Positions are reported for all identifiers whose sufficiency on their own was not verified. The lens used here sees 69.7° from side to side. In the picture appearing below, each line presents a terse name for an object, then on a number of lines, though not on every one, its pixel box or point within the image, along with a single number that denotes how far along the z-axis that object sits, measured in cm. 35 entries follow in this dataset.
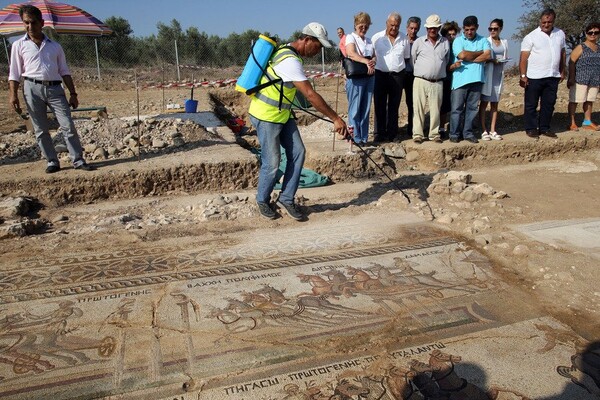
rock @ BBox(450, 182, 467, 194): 464
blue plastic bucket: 922
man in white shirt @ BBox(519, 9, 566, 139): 600
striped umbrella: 803
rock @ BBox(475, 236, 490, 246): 350
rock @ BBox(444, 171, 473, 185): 478
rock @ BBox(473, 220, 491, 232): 377
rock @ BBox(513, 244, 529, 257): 328
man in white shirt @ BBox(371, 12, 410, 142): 601
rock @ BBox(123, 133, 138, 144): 630
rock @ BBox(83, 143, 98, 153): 592
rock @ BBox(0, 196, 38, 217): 427
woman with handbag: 575
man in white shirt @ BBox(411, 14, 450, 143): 574
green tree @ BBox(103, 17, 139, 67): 2159
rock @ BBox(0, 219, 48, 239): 368
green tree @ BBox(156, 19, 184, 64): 2517
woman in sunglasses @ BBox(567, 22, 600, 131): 630
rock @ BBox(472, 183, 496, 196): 450
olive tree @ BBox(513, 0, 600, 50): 1523
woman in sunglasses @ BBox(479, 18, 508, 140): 603
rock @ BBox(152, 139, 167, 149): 622
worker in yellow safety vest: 349
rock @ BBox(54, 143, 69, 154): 598
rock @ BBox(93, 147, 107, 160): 578
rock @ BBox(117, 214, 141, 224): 420
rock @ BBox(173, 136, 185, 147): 632
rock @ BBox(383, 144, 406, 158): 616
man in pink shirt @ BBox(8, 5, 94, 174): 459
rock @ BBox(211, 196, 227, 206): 445
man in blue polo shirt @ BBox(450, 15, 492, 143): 578
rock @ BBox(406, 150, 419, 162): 619
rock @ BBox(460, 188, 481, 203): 445
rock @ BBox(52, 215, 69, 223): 436
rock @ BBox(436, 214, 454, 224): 396
